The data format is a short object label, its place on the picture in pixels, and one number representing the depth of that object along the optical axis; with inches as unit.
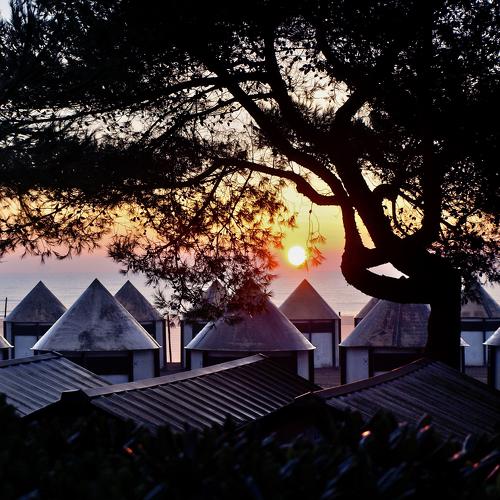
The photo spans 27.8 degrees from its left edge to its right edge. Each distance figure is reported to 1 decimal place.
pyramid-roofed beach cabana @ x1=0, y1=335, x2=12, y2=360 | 1181.1
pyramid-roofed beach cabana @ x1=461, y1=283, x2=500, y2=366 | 1391.5
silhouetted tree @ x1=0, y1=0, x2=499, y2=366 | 469.1
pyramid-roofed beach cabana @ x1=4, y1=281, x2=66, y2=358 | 1354.6
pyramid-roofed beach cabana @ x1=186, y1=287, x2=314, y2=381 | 1038.4
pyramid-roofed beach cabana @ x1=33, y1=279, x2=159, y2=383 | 1048.2
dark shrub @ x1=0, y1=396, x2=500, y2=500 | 151.4
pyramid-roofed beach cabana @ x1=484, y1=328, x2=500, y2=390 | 1070.4
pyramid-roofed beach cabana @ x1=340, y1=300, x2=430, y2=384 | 1071.6
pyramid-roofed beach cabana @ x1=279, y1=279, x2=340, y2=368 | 1406.3
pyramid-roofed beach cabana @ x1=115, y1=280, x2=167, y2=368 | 1406.3
